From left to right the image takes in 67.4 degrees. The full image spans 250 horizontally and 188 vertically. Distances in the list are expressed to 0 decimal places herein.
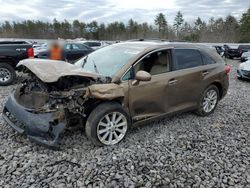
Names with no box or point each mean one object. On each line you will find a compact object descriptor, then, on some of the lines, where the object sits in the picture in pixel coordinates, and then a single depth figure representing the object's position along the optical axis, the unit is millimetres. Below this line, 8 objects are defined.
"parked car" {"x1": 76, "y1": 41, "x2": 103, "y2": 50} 14967
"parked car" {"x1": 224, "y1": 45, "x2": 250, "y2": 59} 17858
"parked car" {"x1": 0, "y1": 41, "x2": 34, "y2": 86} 6021
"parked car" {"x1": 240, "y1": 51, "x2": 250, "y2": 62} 13390
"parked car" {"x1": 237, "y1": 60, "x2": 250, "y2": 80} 7517
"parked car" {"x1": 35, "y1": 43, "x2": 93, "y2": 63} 9711
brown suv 2568
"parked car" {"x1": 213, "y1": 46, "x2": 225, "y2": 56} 16883
